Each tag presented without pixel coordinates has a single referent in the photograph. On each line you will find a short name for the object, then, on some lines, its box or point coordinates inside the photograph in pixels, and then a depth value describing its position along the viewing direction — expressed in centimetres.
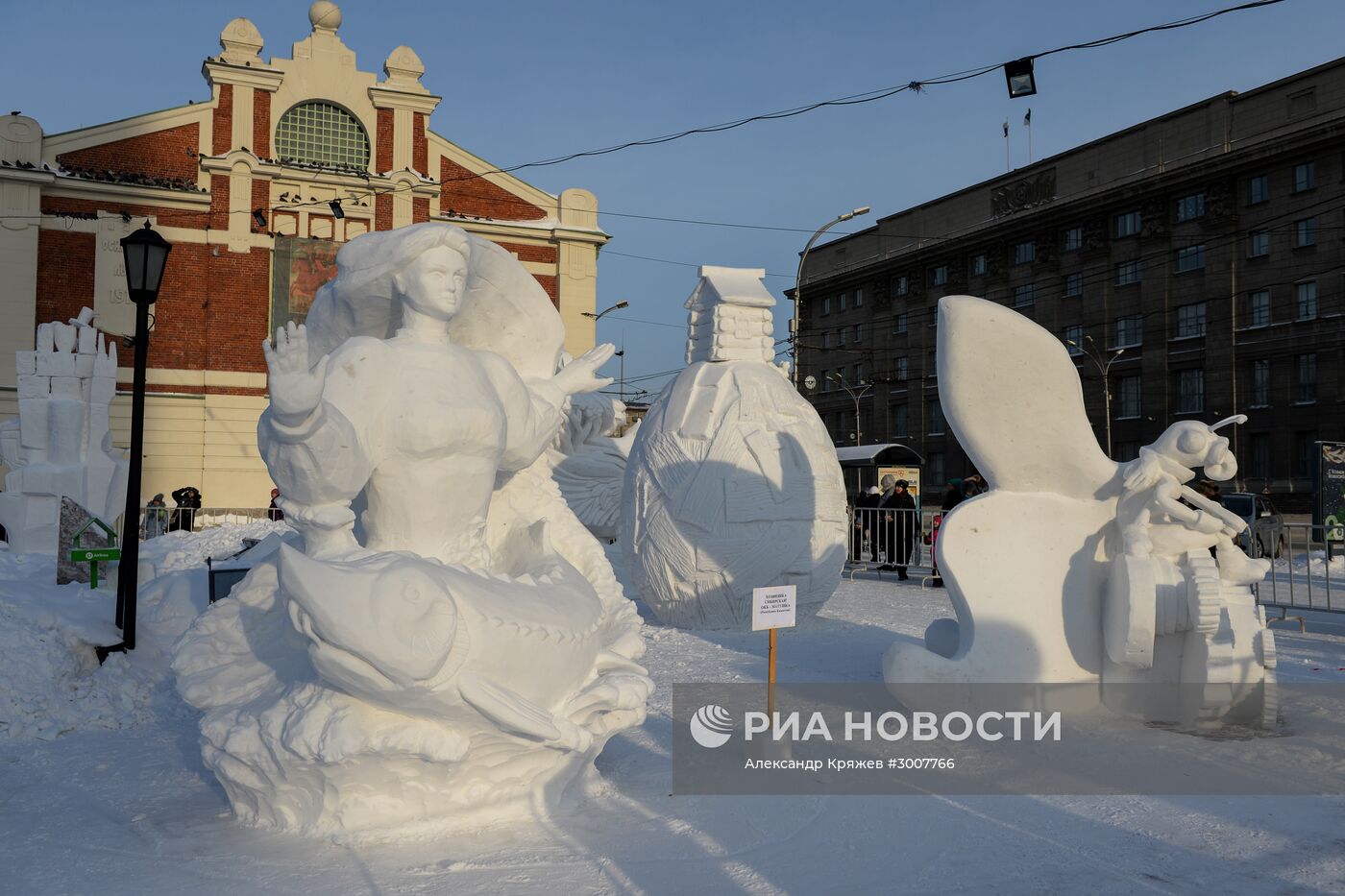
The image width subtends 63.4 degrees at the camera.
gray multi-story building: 2766
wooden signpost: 535
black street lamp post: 720
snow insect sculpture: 625
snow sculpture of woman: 375
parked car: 1505
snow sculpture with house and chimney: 934
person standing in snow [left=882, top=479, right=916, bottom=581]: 1523
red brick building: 2398
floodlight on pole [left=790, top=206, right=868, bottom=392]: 1738
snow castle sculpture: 1475
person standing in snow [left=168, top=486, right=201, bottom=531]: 1923
